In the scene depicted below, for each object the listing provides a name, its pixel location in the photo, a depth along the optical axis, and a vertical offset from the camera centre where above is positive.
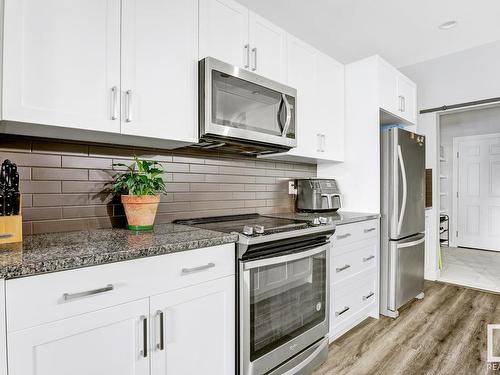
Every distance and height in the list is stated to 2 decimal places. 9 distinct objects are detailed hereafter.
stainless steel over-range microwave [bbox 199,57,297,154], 1.68 +0.48
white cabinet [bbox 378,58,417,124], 2.79 +0.96
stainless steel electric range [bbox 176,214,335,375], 1.50 -0.62
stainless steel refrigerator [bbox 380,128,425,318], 2.68 -0.30
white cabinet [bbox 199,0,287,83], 1.76 +0.97
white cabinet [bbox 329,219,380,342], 2.20 -0.72
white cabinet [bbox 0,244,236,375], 0.93 -0.50
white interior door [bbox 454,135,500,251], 5.16 -0.10
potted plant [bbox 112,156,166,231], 1.55 -0.05
